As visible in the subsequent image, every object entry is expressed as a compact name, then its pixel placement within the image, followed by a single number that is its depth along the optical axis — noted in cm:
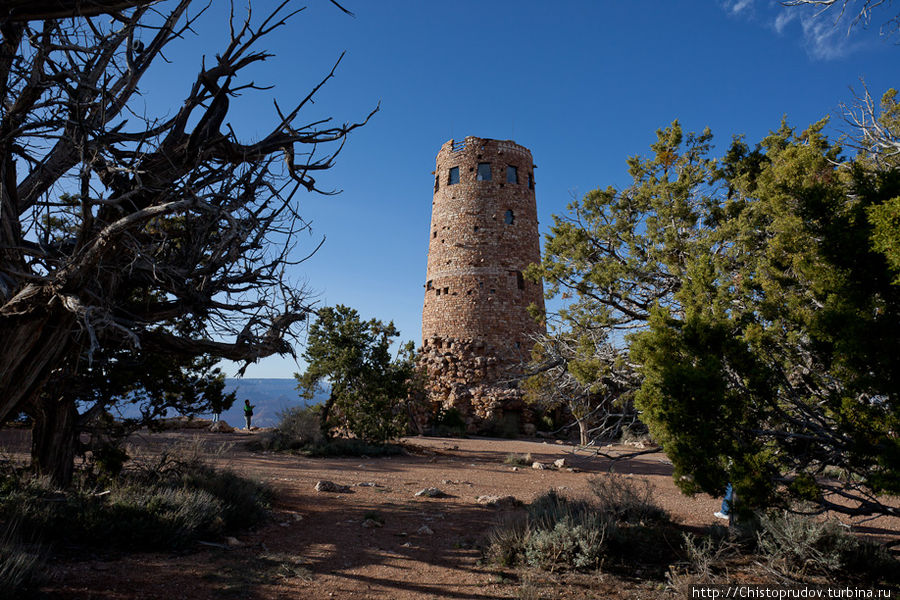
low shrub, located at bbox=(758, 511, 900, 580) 545
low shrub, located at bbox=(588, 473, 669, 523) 733
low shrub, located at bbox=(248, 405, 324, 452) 1572
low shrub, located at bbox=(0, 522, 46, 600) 372
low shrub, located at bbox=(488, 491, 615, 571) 565
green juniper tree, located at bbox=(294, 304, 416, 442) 1638
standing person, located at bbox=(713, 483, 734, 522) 803
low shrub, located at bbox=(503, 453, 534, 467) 1429
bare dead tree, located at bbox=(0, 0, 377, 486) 498
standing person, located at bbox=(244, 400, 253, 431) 2229
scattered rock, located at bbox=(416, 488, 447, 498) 956
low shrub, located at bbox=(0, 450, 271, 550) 530
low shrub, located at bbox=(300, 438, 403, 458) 1465
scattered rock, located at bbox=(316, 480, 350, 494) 955
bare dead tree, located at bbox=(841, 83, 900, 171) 710
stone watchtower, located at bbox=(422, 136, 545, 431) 2520
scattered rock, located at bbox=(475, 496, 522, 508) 898
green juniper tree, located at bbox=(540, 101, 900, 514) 457
